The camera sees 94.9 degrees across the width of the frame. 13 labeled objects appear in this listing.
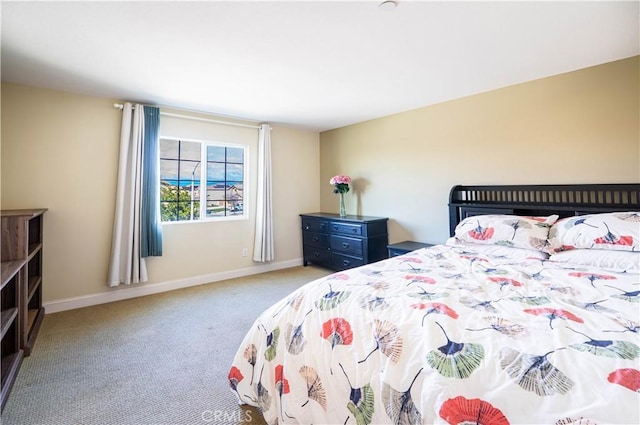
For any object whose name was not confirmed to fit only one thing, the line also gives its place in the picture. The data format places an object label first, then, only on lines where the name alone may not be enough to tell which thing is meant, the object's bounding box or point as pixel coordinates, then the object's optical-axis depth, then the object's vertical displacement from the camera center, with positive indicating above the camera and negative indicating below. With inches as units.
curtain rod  124.7 +48.6
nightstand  128.2 -15.0
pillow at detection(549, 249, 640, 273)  69.9 -12.2
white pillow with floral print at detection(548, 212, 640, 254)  74.6 -5.9
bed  31.5 -17.3
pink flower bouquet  167.6 +17.9
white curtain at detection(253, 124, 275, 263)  165.0 +7.4
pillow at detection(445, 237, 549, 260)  85.3 -12.2
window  145.0 +19.0
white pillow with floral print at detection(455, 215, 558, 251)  89.4 -5.9
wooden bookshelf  75.8 -20.5
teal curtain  129.3 +13.1
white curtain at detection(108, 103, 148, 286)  124.0 +6.4
